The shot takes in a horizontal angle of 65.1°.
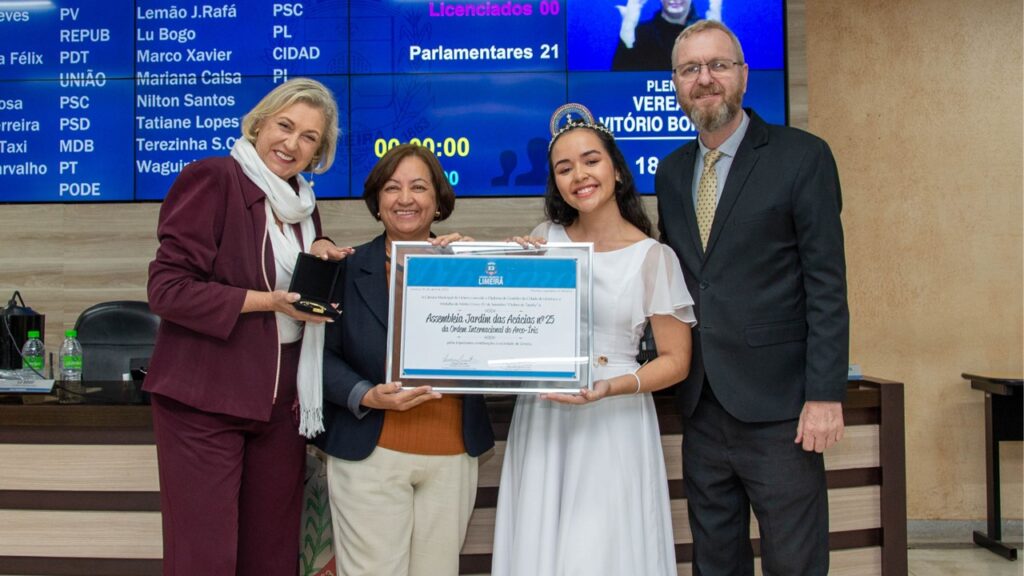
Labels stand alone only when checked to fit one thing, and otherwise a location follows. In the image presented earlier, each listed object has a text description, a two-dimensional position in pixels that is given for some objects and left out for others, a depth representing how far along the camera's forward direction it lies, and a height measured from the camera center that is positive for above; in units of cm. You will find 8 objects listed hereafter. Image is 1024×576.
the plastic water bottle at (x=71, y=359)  341 -28
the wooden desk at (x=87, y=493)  239 -59
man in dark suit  196 -9
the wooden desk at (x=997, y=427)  421 -70
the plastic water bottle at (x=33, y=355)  323 -24
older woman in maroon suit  191 -15
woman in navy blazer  190 -35
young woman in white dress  189 -34
